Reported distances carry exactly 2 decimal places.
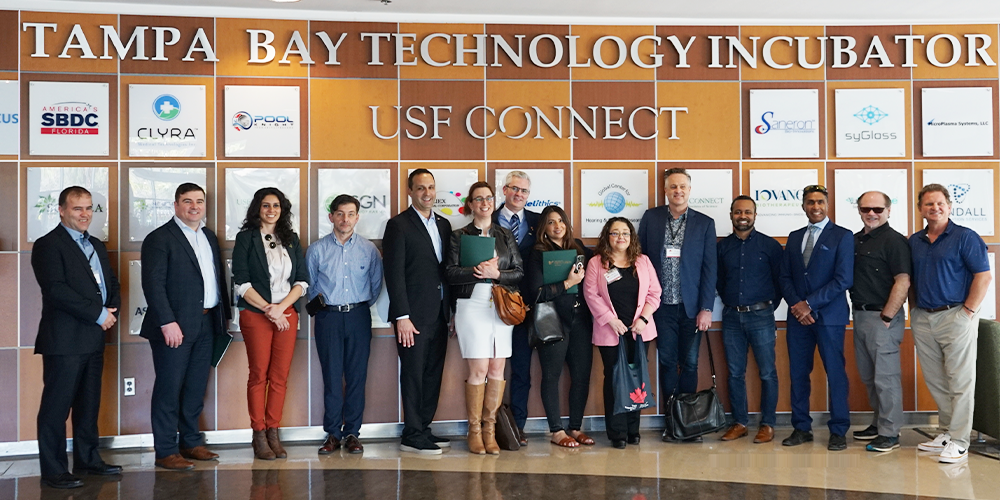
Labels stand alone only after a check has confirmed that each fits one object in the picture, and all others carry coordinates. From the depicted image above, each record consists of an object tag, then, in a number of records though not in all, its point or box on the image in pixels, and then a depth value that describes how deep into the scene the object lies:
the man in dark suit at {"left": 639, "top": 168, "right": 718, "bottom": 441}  5.47
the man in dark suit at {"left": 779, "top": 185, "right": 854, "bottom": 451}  5.23
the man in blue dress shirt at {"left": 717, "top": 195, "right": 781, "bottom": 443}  5.48
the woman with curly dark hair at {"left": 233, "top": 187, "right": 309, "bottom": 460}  5.00
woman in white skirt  4.98
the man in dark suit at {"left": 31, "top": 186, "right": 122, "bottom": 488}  4.50
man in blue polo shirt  4.90
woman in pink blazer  5.21
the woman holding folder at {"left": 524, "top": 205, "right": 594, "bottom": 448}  5.10
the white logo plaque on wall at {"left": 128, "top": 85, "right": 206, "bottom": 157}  5.53
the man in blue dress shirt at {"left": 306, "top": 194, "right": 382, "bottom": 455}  5.20
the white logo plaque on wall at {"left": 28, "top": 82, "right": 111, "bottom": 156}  5.43
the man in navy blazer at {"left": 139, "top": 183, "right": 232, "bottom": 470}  4.77
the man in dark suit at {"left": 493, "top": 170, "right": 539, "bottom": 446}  5.39
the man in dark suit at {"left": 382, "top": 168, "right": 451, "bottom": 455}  5.02
